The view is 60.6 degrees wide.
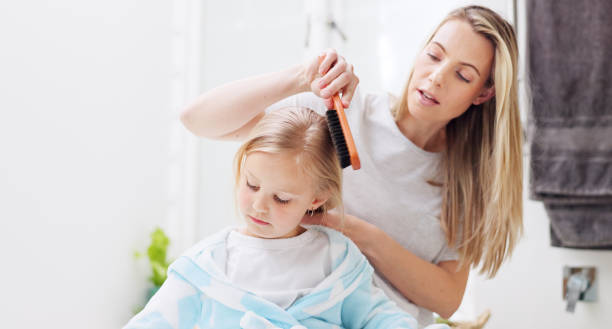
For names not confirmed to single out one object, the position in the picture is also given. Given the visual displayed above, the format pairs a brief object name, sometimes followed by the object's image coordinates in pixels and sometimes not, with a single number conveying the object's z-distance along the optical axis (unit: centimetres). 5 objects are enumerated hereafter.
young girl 78
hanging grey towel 124
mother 102
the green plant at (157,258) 170
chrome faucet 132
